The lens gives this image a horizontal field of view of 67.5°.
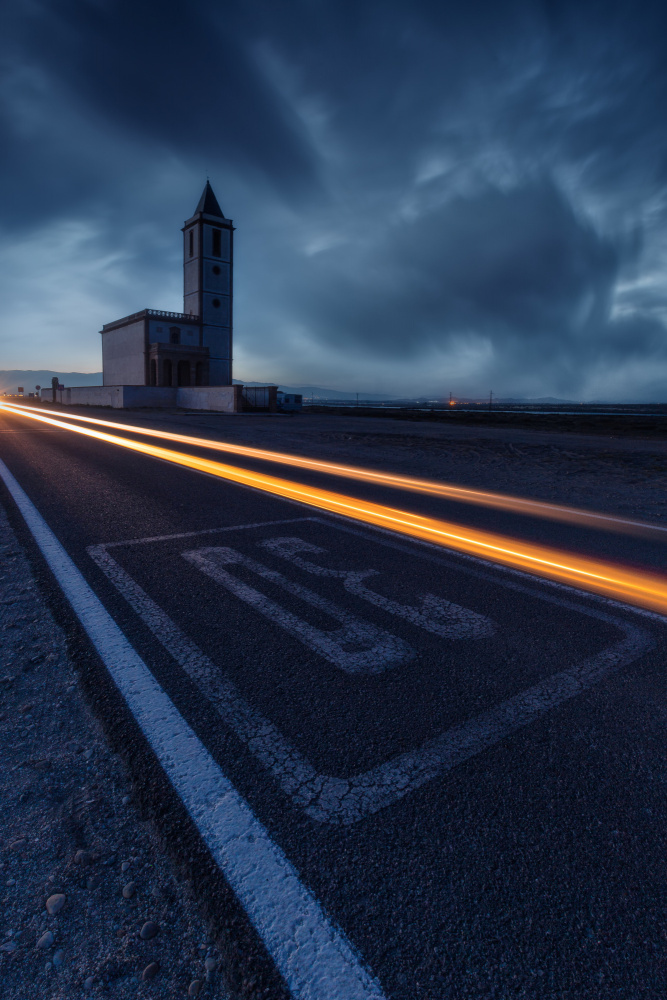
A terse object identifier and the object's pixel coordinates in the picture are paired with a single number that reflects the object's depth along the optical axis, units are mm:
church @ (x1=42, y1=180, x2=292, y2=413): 56156
